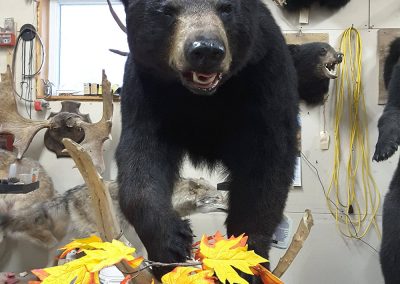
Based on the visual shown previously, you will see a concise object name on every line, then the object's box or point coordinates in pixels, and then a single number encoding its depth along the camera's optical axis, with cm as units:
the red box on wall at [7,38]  279
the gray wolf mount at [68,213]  240
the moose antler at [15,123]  259
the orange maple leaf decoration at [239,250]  79
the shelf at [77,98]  278
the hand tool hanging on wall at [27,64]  278
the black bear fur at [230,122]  105
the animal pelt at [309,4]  263
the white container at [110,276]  172
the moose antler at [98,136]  242
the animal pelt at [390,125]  149
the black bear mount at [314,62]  239
